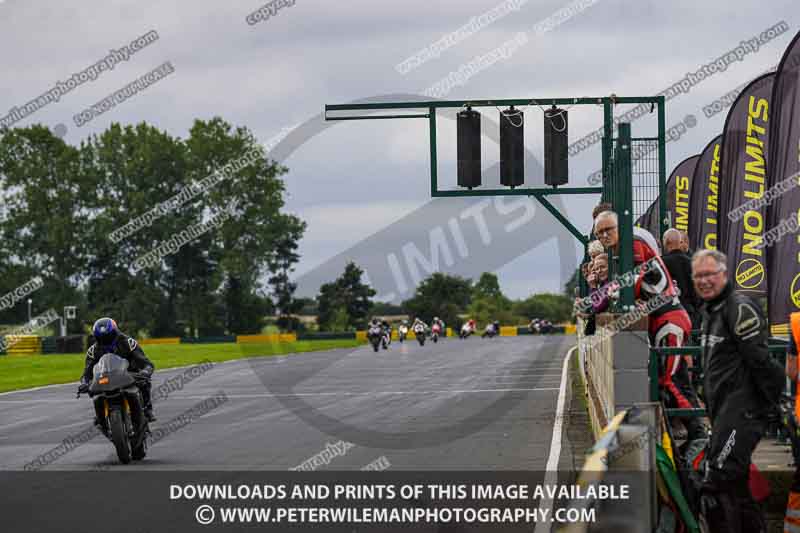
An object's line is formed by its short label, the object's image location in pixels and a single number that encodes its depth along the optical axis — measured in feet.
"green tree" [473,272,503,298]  561.43
